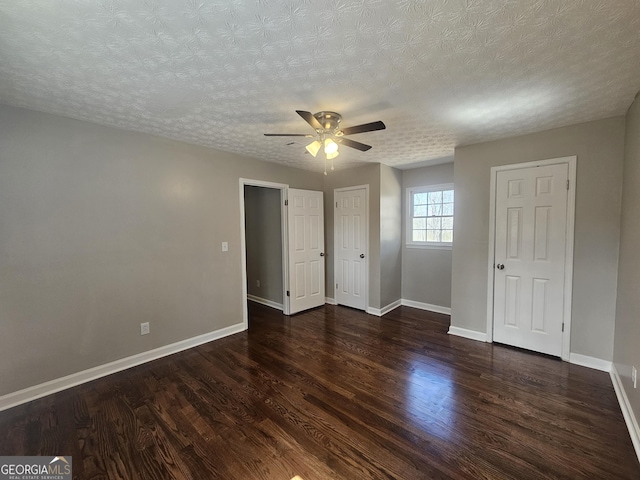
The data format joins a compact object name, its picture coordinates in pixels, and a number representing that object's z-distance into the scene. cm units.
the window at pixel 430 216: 428
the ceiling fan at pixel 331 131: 202
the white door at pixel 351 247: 437
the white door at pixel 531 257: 276
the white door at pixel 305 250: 426
